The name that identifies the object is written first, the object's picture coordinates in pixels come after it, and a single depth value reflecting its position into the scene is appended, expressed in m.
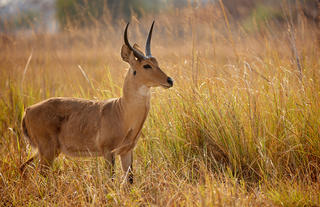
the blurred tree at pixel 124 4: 52.17
